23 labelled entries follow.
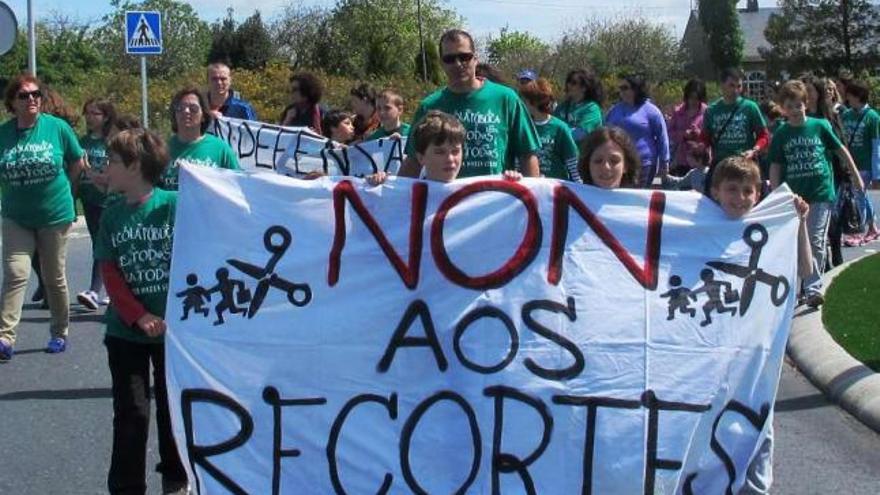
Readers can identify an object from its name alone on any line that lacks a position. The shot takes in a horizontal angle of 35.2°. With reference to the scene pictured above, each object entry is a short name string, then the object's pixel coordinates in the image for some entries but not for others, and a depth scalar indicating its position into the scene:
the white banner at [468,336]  4.65
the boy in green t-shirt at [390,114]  8.53
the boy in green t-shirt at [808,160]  9.67
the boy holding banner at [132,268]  5.05
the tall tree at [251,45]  56.22
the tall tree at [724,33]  73.19
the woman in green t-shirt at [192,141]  6.36
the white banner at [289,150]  9.12
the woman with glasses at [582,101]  10.20
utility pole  48.12
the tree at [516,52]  59.06
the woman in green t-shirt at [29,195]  8.41
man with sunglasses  6.11
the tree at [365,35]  55.97
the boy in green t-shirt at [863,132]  13.55
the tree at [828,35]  61.41
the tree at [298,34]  60.66
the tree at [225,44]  55.84
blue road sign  17.47
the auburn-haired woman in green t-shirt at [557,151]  8.47
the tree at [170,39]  63.47
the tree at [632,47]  60.56
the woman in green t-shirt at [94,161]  10.22
